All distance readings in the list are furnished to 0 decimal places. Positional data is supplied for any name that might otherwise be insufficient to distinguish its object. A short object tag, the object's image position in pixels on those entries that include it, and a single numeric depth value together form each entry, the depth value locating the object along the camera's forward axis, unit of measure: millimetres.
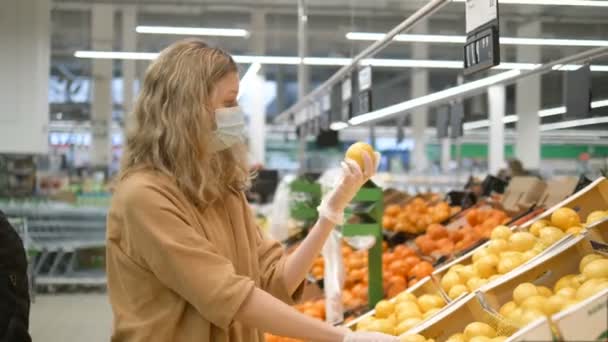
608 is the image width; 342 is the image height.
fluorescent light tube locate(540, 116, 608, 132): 15172
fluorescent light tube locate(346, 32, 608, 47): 4889
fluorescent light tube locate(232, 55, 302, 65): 9781
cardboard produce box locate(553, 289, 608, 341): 1235
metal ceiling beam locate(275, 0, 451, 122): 2935
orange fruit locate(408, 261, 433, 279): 3634
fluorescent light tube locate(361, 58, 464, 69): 10172
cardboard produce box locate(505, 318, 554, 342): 1233
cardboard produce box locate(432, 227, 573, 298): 2260
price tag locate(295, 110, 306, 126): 9752
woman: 1736
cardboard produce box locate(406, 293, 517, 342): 2227
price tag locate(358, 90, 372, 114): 5184
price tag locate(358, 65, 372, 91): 5207
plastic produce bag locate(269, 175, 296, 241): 5695
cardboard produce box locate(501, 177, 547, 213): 4332
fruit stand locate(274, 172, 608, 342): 1895
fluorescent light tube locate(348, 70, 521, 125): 6717
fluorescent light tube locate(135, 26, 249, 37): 9008
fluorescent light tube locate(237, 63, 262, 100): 9417
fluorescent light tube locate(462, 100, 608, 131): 13884
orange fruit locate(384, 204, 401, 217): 5473
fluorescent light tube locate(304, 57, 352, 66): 10961
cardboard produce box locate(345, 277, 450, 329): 2952
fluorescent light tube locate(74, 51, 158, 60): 8883
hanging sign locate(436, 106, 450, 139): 7992
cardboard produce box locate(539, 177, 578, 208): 3854
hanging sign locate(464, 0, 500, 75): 2646
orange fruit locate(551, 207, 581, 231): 2916
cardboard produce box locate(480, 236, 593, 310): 2264
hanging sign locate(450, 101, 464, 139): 7496
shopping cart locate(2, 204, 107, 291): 5452
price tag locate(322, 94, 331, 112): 7418
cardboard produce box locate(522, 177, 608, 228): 2994
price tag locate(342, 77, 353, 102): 5879
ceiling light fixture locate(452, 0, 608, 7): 4684
